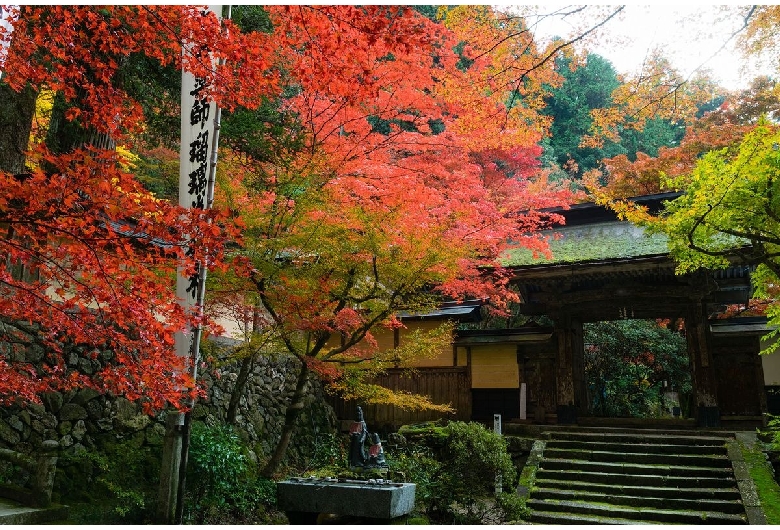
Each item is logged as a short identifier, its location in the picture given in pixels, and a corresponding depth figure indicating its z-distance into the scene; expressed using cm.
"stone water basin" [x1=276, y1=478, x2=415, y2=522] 734
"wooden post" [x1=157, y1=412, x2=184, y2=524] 732
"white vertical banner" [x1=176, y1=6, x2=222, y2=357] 726
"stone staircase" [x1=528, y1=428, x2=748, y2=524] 877
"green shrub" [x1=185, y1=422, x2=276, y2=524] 838
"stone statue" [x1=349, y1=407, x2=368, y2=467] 855
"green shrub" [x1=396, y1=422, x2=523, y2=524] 872
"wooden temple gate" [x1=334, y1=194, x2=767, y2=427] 1284
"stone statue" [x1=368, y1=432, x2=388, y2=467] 852
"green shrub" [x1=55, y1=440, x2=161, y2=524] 779
